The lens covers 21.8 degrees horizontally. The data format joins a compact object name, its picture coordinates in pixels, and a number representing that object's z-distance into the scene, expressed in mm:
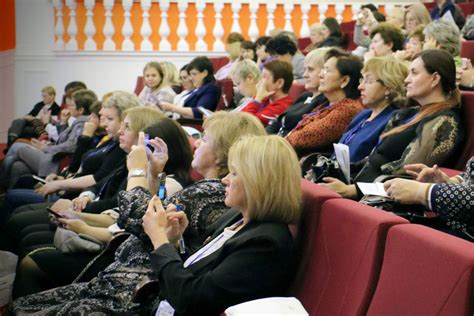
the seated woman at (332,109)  5418
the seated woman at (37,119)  10182
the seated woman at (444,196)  3059
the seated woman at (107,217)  4276
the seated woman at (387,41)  7408
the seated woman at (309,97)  6118
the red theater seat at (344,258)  2564
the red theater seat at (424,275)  2092
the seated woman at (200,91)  8625
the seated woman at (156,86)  9680
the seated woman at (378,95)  4890
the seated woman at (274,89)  7150
